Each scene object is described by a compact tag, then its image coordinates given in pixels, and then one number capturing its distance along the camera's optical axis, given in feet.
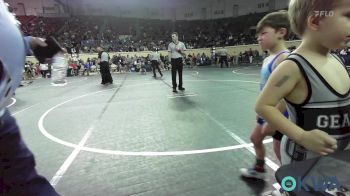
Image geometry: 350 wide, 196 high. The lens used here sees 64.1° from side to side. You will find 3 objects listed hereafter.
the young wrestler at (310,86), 3.77
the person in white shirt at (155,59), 52.63
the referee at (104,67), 42.65
